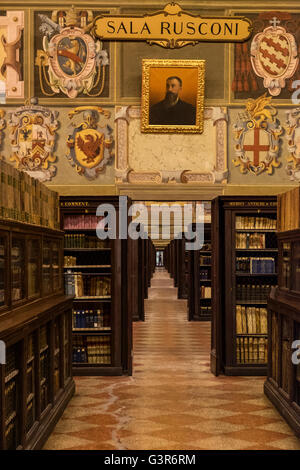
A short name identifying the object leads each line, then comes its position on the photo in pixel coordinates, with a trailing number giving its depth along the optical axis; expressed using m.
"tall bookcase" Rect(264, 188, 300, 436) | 5.48
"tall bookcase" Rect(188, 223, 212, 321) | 13.95
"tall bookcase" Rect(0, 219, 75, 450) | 4.18
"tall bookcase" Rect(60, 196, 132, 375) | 8.01
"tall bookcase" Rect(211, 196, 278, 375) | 8.05
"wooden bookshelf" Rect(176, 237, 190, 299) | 19.04
